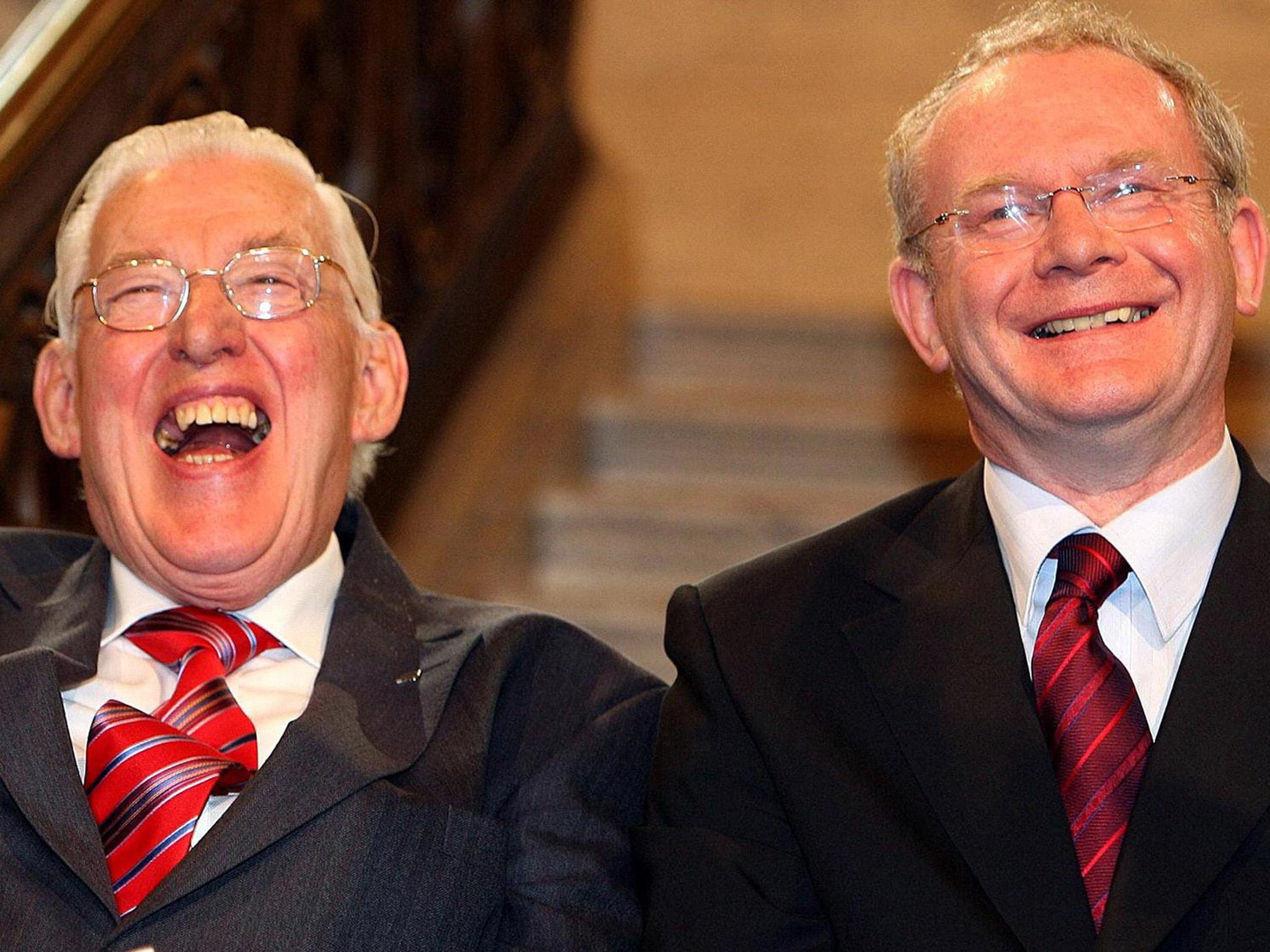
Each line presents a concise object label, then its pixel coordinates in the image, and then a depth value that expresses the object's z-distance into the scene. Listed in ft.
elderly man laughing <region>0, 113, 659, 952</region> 6.65
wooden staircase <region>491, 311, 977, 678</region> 13.12
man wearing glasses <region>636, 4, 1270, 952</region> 6.29
